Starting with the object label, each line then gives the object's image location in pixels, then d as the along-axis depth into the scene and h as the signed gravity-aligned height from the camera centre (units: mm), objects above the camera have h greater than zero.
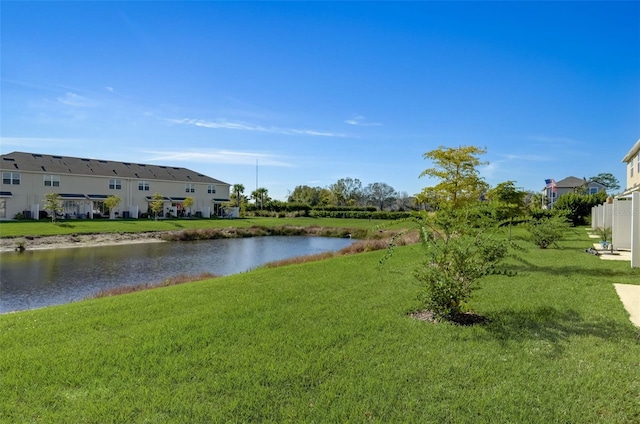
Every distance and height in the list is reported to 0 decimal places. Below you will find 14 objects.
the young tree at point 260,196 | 73000 +2851
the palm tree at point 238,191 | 70275 +3489
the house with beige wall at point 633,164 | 23691 +3714
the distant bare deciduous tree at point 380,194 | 91000 +4558
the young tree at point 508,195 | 16828 +989
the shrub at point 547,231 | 16078 -487
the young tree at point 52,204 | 39356 +183
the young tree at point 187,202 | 52562 +949
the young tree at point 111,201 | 44716 +642
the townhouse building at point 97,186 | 41406 +2593
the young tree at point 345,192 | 83312 +4643
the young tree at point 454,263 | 5953 -733
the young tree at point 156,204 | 48500 +544
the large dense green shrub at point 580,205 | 35719 +1298
